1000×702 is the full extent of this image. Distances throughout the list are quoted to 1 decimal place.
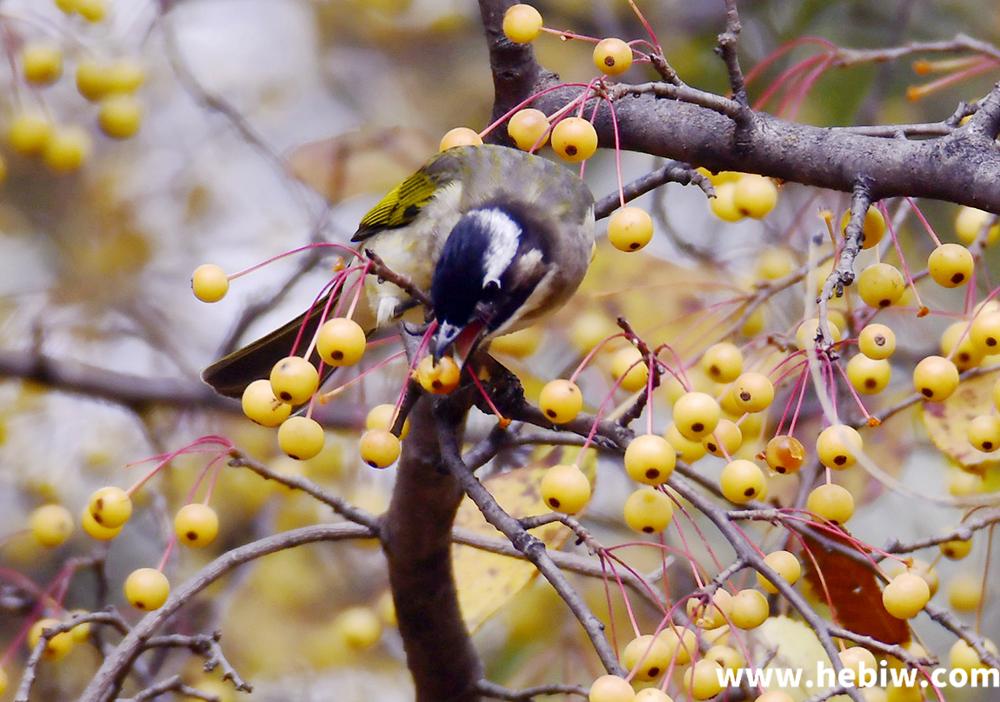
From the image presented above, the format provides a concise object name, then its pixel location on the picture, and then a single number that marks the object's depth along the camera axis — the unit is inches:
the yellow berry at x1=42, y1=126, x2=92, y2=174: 352.5
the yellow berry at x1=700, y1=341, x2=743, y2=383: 188.1
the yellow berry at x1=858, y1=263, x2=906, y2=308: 168.7
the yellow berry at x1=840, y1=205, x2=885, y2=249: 176.1
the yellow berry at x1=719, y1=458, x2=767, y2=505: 165.9
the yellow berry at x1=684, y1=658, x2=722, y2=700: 150.2
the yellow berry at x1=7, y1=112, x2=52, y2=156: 350.6
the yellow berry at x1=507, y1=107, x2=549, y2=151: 172.9
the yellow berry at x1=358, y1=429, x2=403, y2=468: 159.6
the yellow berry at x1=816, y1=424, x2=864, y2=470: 163.0
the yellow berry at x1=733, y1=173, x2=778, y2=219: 211.9
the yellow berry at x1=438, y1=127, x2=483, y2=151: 184.2
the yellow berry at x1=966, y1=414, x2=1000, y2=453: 185.6
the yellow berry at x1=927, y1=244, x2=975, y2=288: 175.3
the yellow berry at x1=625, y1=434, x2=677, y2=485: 146.3
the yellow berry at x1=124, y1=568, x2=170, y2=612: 176.7
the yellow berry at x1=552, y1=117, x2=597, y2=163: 167.2
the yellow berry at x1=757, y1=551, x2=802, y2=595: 163.0
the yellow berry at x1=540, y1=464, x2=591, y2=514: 150.7
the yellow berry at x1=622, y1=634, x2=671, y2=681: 150.3
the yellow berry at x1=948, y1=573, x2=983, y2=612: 260.8
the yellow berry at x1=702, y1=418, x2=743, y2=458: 172.7
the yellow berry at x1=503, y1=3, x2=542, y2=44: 175.8
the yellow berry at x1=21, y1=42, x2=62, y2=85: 337.7
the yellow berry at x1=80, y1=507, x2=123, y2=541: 183.9
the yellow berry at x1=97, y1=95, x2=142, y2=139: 352.2
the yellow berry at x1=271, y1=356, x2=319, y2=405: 156.4
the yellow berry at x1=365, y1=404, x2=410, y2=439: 180.0
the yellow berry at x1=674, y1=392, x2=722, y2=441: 157.8
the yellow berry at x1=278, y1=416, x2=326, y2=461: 161.9
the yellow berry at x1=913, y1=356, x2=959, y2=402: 176.4
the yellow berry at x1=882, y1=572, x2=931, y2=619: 157.9
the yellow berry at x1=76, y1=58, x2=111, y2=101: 347.6
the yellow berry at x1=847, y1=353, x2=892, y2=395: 184.5
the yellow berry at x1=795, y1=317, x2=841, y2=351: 168.9
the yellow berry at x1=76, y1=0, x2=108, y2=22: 321.7
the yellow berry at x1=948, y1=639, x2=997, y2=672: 196.1
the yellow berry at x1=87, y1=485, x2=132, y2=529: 178.9
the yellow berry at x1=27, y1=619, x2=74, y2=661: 205.6
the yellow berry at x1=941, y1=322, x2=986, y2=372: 191.9
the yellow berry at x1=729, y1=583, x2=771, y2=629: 157.1
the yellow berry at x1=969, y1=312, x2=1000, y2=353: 176.9
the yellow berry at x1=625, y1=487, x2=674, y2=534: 160.2
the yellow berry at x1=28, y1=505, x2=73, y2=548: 258.8
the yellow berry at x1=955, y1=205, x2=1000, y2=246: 233.1
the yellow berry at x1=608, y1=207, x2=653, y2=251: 166.6
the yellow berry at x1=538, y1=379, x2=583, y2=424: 154.5
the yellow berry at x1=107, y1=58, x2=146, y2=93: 347.6
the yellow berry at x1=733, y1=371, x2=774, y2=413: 168.4
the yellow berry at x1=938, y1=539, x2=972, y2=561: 216.8
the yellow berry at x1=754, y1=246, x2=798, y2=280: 296.0
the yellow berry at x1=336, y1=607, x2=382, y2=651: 302.2
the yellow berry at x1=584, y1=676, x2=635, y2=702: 133.8
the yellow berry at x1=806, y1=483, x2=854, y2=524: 169.5
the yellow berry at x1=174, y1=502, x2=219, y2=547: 178.4
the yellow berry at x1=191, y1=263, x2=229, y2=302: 167.6
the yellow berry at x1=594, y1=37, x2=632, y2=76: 163.2
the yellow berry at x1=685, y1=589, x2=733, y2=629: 150.9
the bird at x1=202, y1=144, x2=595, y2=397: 182.1
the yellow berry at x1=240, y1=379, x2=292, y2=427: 163.8
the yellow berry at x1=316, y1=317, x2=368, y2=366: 159.5
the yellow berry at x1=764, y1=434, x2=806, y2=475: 166.1
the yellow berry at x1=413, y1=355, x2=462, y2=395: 162.6
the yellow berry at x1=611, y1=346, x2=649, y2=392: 178.4
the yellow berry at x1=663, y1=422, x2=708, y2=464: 185.2
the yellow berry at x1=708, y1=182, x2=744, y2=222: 225.5
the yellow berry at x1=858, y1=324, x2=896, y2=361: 163.2
